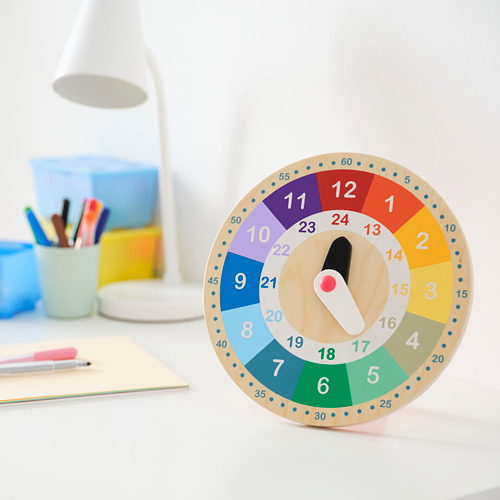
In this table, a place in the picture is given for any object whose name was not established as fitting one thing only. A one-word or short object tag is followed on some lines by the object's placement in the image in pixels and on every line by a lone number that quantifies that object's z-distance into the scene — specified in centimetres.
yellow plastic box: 115
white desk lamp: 95
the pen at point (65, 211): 107
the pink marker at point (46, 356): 75
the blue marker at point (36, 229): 100
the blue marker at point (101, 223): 104
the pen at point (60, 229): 100
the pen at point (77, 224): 104
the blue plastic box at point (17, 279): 99
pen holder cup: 100
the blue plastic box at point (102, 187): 116
